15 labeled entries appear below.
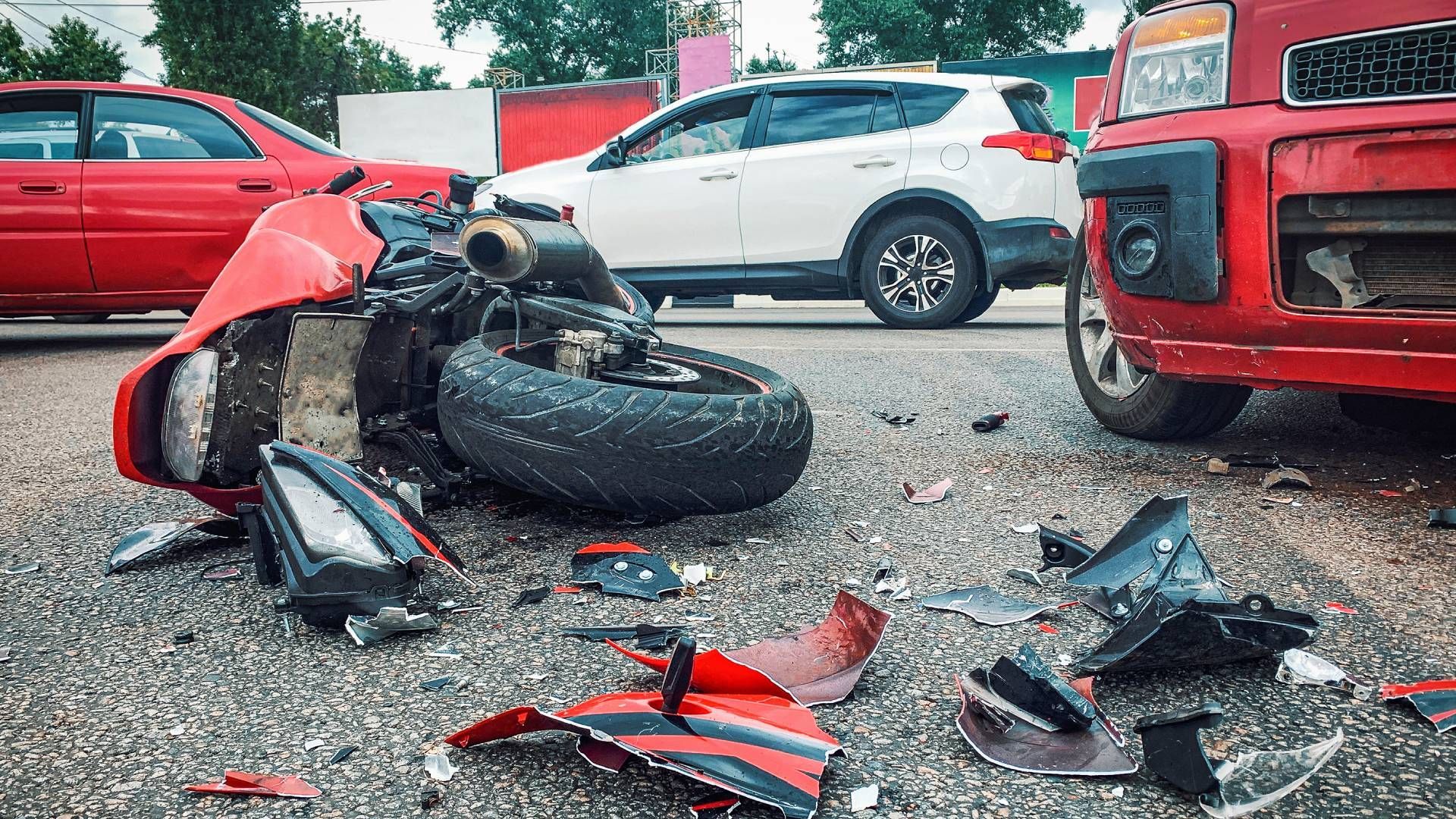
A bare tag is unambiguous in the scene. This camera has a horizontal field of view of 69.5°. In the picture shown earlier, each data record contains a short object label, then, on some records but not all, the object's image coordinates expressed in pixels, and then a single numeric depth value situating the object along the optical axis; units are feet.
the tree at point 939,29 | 139.03
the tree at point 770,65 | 171.83
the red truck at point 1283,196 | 8.04
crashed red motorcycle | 7.68
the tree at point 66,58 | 118.52
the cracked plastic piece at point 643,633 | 6.29
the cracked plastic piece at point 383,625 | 6.27
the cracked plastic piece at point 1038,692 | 5.11
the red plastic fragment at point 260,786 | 4.55
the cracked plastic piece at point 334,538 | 6.26
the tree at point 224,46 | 114.32
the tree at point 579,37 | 181.47
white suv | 23.50
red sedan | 20.26
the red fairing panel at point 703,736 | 4.47
